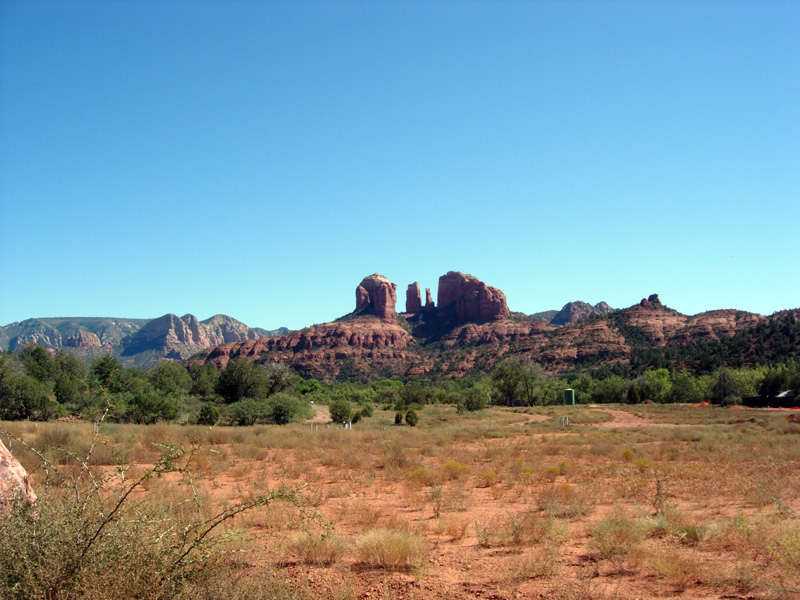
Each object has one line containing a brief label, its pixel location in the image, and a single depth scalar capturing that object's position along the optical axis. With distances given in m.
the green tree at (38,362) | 51.62
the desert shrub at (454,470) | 13.57
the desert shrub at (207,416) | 32.97
